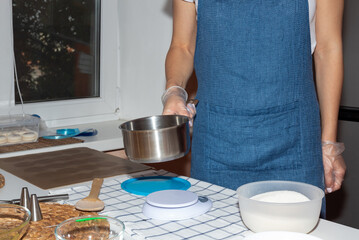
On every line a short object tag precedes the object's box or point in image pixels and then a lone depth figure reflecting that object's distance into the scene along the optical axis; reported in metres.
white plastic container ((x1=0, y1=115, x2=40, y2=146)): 1.97
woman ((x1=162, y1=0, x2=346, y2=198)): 1.25
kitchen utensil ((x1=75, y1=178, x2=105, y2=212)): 0.96
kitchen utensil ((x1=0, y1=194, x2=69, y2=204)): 1.01
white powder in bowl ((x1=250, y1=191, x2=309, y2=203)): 0.86
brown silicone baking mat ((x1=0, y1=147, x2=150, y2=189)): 1.30
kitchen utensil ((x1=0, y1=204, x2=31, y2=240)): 0.73
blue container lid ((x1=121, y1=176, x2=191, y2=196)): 1.11
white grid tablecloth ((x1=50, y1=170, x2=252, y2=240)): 0.85
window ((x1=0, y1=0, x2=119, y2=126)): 2.25
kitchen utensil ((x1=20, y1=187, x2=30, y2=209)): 0.93
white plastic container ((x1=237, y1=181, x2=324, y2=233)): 0.81
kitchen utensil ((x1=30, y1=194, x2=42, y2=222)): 0.91
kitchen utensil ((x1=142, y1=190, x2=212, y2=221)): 0.92
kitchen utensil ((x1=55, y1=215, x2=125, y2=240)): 0.74
